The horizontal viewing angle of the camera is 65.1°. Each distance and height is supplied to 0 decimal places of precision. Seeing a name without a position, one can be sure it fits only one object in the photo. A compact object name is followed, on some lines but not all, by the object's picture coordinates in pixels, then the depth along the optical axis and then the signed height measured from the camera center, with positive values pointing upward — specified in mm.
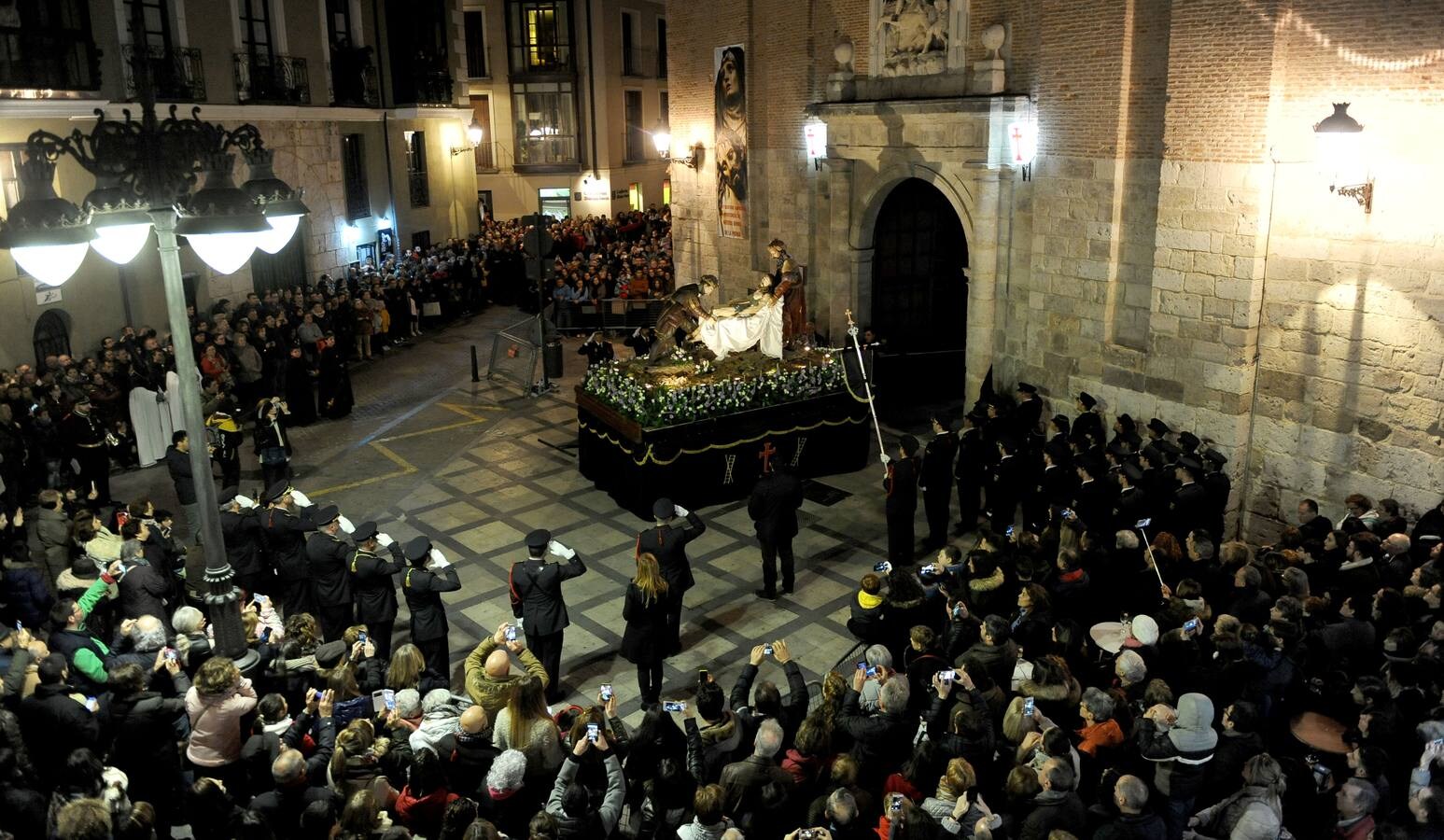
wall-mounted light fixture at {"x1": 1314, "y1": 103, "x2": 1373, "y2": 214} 10781 +28
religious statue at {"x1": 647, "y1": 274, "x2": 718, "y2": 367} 14867 -1911
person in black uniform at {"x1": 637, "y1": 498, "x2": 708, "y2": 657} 9922 -3228
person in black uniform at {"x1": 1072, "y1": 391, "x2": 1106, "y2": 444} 13469 -3060
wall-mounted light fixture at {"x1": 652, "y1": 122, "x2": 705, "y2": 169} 21984 +389
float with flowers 14188 -3257
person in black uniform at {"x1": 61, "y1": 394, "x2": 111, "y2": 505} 13953 -3272
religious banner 20328 +540
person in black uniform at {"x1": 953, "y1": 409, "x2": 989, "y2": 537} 13398 -3599
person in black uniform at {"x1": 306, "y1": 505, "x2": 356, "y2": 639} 10039 -3474
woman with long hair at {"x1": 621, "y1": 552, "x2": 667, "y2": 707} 9359 -3727
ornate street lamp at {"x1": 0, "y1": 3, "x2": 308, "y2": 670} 6199 -193
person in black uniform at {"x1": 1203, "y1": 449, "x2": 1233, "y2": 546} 11141 -3217
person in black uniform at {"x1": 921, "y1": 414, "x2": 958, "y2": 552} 12609 -3415
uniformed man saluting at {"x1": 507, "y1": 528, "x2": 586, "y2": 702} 9492 -3480
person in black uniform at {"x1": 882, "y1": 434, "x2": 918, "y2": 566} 12055 -3545
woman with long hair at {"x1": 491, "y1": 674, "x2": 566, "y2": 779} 6879 -3364
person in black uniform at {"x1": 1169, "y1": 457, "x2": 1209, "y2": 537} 10688 -3214
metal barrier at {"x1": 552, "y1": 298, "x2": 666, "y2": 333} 24781 -3142
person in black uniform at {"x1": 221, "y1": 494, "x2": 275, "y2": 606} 10719 -3442
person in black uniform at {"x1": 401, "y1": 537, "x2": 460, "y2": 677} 9320 -3416
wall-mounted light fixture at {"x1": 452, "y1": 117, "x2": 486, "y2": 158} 30766 +998
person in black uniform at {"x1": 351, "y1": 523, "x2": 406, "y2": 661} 9695 -3494
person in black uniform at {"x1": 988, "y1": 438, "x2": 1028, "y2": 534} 12656 -3574
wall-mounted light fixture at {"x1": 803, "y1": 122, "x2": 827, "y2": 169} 18406 +412
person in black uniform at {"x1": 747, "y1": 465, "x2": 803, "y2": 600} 11570 -3458
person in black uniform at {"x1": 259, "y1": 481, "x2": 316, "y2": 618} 10625 -3449
